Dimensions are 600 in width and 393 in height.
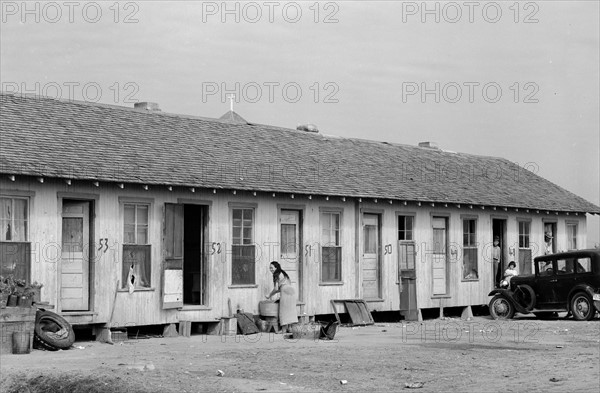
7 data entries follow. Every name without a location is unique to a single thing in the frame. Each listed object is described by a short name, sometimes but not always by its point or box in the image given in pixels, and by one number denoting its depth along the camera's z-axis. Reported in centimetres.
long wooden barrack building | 2138
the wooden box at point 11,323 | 1898
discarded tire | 1997
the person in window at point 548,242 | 3481
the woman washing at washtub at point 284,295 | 2392
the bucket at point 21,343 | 1906
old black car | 2872
